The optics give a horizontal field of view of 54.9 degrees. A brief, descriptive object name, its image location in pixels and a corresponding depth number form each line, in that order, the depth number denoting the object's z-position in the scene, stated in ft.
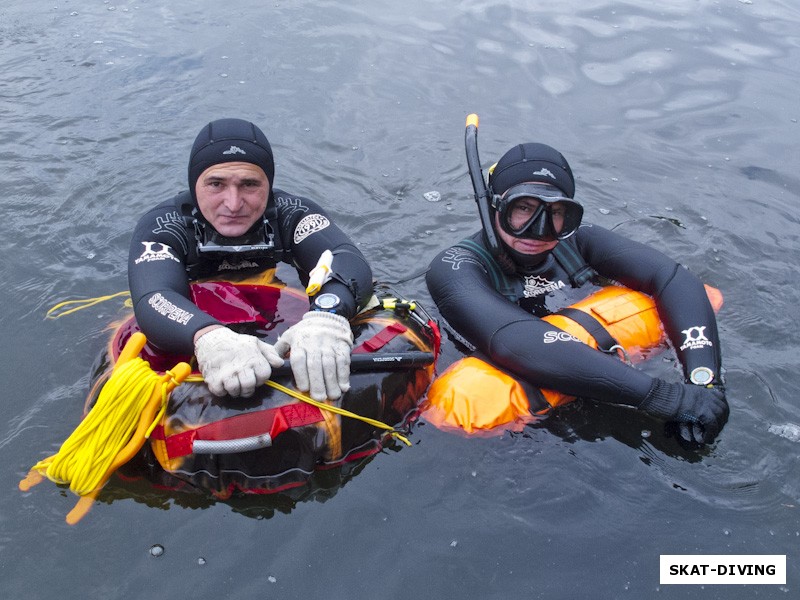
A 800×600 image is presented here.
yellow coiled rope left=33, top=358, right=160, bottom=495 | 9.70
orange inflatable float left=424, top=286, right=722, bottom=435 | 11.59
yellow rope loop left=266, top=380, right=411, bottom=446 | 10.23
